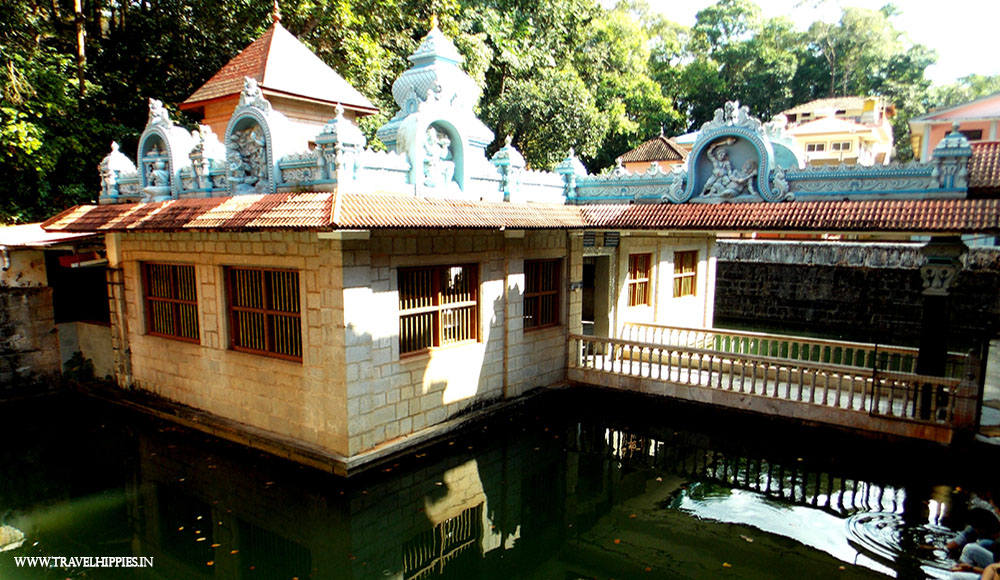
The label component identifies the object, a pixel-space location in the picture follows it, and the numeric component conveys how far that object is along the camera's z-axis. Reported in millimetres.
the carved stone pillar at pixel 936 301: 8641
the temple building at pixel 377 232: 8094
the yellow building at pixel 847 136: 35344
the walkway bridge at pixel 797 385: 8672
